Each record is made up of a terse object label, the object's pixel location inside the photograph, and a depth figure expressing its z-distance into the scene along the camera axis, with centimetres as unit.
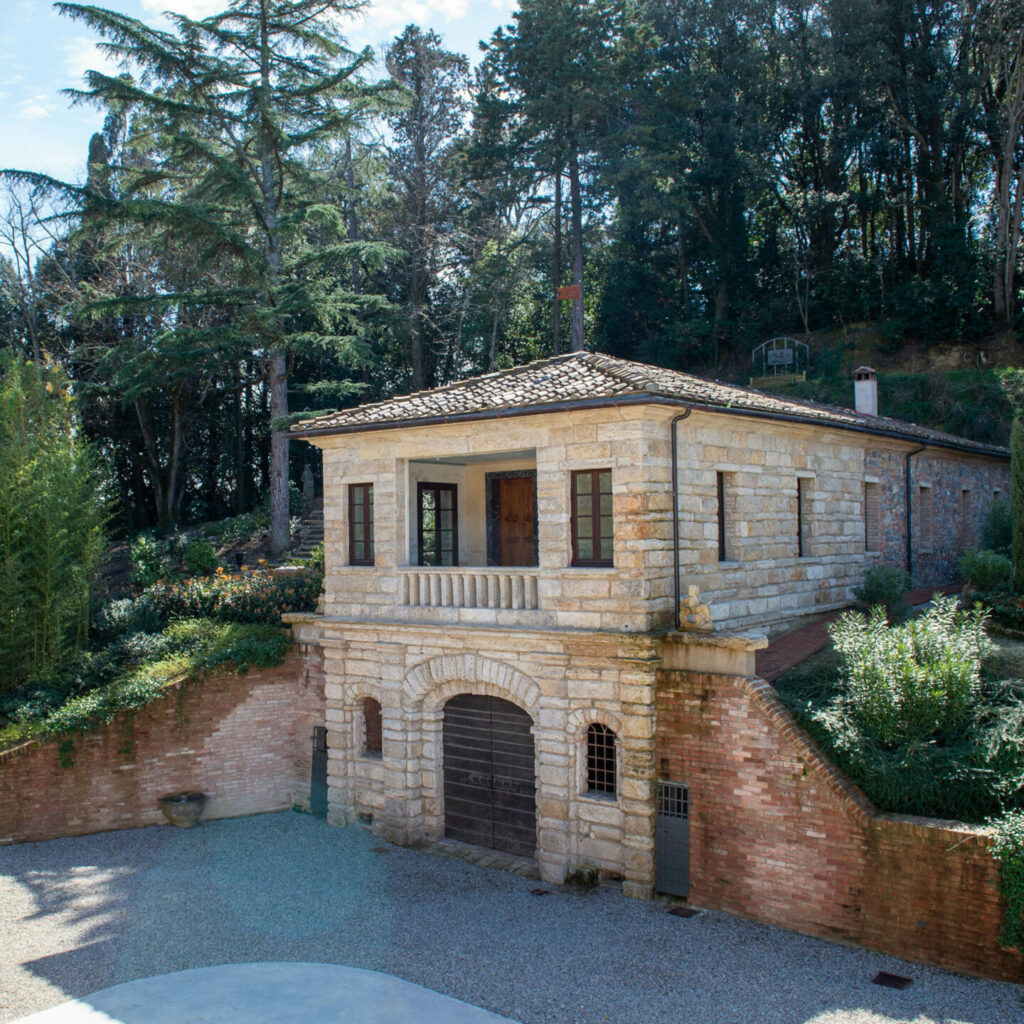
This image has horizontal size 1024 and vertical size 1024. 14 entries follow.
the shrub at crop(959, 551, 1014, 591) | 1638
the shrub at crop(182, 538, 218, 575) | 2519
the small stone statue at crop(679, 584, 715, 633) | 1196
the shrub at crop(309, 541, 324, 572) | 2219
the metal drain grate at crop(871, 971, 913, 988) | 955
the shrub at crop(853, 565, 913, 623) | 1595
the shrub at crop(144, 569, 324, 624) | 1975
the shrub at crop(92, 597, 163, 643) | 1975
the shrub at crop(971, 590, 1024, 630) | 1452
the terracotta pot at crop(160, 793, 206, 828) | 1608
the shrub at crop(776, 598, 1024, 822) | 1022
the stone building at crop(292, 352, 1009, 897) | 1214
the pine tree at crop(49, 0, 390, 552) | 2227
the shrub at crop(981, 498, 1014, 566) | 1978
